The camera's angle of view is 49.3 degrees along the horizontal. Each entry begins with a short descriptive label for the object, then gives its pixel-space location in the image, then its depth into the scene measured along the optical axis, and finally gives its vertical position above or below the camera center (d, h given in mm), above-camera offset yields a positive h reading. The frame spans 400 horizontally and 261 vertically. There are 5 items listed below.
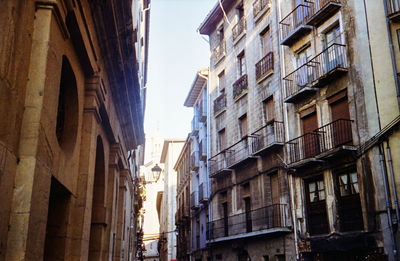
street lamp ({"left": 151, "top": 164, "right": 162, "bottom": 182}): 28667 +5908
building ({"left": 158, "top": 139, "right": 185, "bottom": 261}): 55306 +8653
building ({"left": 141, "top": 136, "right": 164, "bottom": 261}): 80150 +9054
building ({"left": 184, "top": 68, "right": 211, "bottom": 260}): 30203 +7204
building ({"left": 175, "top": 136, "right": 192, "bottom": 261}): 38688 +5220
